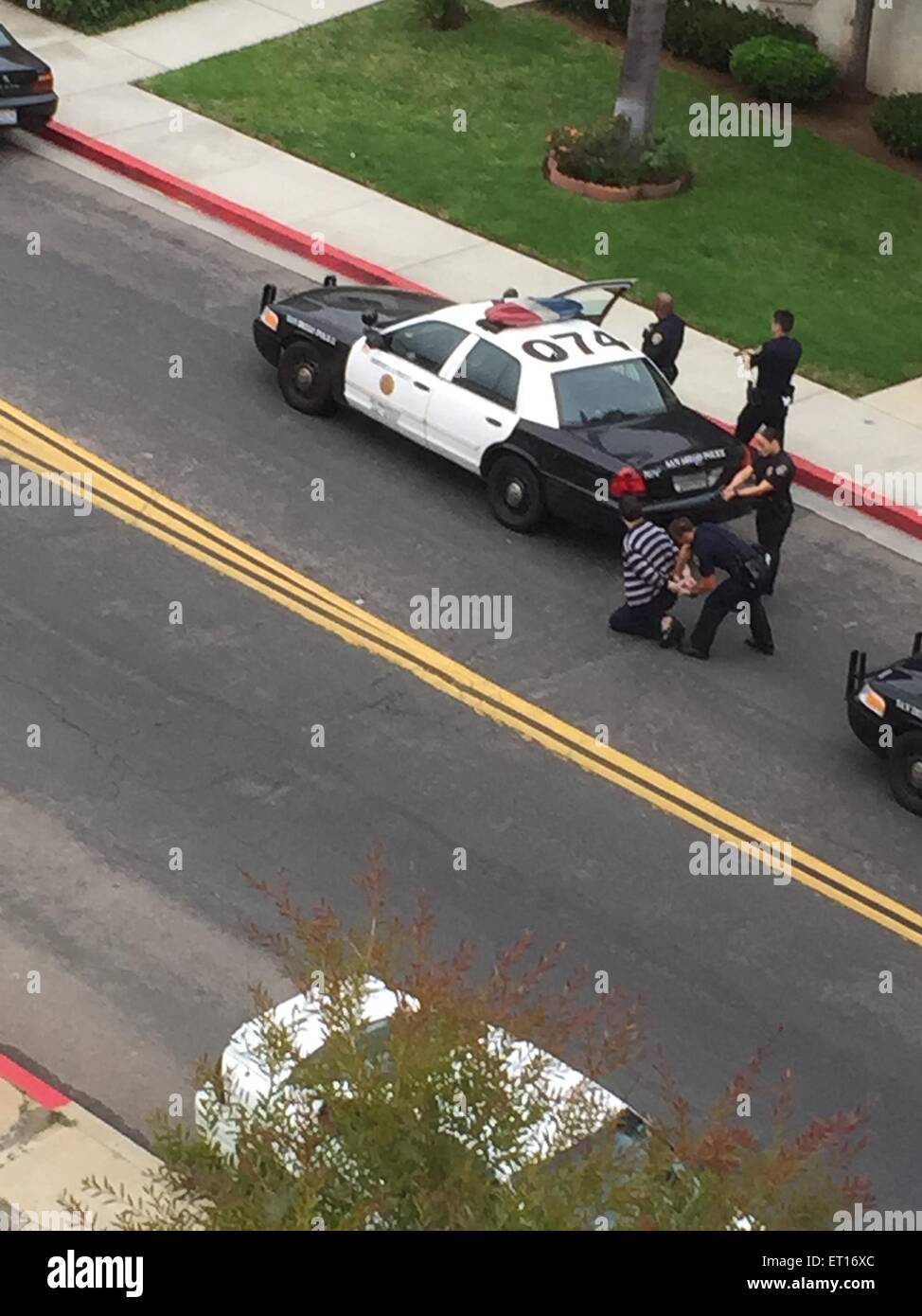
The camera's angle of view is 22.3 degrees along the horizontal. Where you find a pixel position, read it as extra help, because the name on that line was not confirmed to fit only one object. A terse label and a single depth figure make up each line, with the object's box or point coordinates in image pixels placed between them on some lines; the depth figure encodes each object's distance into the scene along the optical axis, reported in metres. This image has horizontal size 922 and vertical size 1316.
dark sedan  23.45
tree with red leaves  7.93
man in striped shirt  16.42
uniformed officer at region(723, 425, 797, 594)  17.22
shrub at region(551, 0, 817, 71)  27.00
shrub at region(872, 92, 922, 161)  25.41
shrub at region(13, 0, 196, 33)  27.17
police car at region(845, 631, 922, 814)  15.05
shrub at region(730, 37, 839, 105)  26.14
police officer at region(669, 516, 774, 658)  16.39
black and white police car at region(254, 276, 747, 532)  17.48
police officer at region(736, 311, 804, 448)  18.53
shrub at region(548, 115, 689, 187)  24.19
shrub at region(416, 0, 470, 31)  27.42
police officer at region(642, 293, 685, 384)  19.25
